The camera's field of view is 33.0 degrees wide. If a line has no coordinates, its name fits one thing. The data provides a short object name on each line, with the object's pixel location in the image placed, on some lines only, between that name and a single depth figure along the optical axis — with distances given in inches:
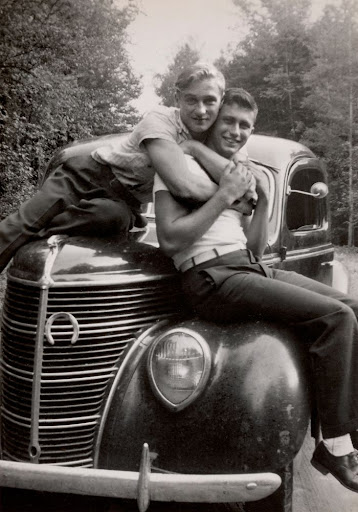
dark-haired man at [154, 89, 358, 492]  90.1
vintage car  83.3
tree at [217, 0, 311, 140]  474.6
